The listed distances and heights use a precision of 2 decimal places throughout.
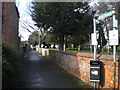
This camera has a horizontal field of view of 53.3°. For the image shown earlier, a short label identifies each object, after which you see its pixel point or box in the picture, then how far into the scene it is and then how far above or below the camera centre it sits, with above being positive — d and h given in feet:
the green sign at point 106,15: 12.92 +3.35
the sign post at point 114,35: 12.30 +0.81
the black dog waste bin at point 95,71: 13.83 -3.13
